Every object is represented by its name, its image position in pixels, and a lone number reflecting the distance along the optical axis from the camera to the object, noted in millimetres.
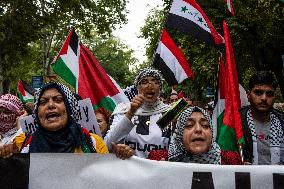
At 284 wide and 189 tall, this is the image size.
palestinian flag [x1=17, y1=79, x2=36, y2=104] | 11234
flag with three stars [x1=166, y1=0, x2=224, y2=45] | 5680
